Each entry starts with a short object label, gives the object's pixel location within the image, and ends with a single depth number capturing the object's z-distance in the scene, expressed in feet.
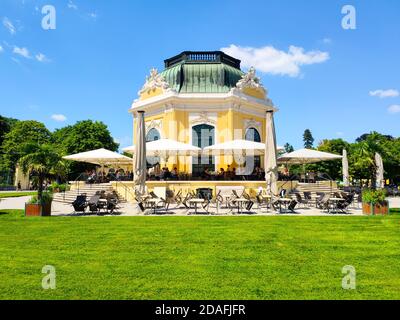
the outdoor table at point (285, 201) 41.98
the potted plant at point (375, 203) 38.55
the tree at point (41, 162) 38.93
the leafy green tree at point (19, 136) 156.10
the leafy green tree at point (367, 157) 52.01
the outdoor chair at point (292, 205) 42.04
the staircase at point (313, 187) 65.85
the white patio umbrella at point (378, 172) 54.54
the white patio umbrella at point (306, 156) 61.94
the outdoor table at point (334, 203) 40.88
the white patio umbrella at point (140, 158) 46.26
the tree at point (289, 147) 320.83
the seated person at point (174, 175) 64.40
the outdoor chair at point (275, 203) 42.36
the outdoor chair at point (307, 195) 48.46
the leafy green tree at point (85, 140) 139.44
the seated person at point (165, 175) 64.23
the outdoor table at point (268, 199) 44.19
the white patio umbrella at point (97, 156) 64.64
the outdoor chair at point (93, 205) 41.55
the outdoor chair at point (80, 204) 41.34
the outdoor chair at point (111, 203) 41.86
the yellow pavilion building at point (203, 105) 83.41
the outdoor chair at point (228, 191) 51.52
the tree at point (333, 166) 143.13
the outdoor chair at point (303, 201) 47.94
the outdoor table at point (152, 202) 42.37
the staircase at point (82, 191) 62.49
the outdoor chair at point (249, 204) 41.98
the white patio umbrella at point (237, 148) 60.13
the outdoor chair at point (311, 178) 75.66
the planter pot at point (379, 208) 38.50
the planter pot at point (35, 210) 38.45
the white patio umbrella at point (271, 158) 46.21
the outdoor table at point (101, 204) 41.84
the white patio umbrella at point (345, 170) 77.77
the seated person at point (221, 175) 66.59
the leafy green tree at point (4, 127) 175.22
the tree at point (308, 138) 347.97
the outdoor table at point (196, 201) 40.50
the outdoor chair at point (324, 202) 42.18
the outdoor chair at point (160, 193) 48.86
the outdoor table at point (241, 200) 40.92
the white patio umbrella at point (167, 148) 61.77
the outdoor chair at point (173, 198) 49.80
